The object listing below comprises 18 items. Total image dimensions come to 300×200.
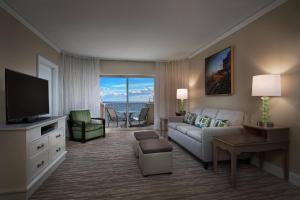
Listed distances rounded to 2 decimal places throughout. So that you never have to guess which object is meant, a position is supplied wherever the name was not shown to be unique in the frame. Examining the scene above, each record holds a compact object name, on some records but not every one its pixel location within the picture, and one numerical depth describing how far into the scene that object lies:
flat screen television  2.04
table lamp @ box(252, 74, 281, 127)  2.21
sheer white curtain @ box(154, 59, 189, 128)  5.89
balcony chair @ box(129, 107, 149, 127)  6.35
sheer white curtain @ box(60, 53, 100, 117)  4.98
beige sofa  2.69
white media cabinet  1.85
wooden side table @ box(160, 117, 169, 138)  5.36
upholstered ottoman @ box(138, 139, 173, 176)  2.43
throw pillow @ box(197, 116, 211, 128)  3.45
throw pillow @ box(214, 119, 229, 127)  2.96
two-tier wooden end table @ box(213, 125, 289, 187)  2.09
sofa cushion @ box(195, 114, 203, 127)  3.76
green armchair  4.33
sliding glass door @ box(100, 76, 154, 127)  6.02
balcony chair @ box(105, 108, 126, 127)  6.29
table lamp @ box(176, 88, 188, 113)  5.17
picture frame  3.40
